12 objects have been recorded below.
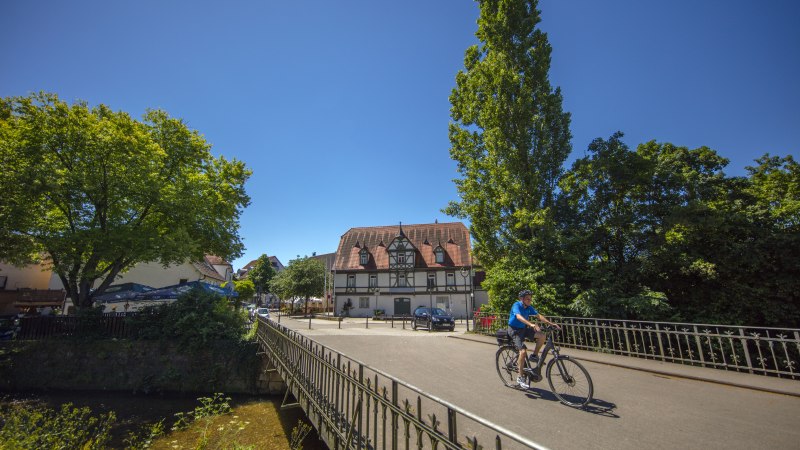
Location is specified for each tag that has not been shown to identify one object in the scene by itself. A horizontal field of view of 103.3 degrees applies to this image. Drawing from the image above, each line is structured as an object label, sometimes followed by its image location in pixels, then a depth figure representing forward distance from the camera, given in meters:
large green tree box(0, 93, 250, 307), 13.26
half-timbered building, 36.09
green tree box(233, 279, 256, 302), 36.81
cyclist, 5.70
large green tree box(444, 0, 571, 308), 14.51
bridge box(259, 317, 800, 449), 3.74
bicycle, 5.13
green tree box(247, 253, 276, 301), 57.41
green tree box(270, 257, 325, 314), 39.09
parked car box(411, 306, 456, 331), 20.78
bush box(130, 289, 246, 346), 14.80
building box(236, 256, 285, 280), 76.56
